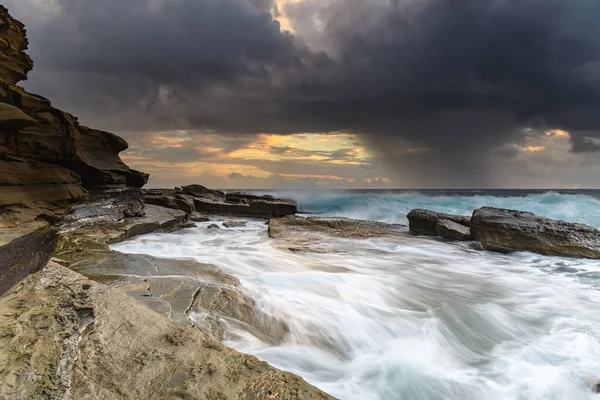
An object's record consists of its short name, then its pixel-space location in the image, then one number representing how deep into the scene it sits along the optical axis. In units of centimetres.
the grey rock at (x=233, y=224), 1193
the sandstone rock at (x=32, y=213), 536
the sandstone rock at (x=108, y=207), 802
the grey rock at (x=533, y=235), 790
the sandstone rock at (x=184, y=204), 1398
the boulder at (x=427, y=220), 1109
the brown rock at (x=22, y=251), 269
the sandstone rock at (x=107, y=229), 519
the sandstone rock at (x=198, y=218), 1287
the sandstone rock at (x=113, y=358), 172
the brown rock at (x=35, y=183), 603
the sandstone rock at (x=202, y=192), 1855
